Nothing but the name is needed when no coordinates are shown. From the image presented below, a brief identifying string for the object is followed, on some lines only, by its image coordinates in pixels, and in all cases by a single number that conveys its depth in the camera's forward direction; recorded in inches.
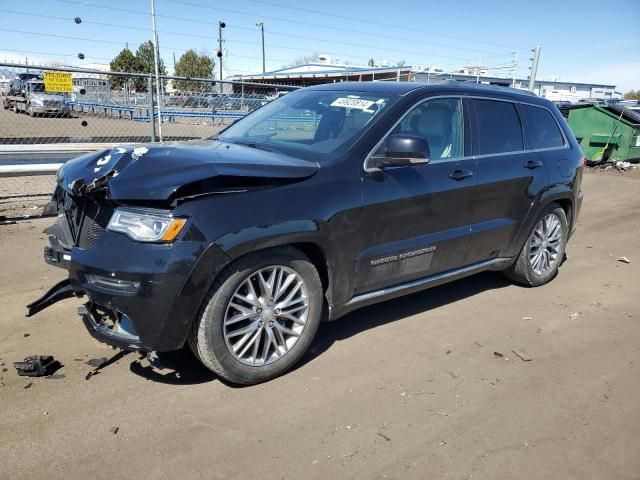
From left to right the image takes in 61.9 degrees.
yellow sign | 306.5
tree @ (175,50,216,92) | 2522.1
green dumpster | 582.9
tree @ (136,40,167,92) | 2438.2
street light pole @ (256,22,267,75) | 2532.0
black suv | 114.1
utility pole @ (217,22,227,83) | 2261.3
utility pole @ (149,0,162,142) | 1178.3
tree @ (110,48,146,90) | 2576.3
